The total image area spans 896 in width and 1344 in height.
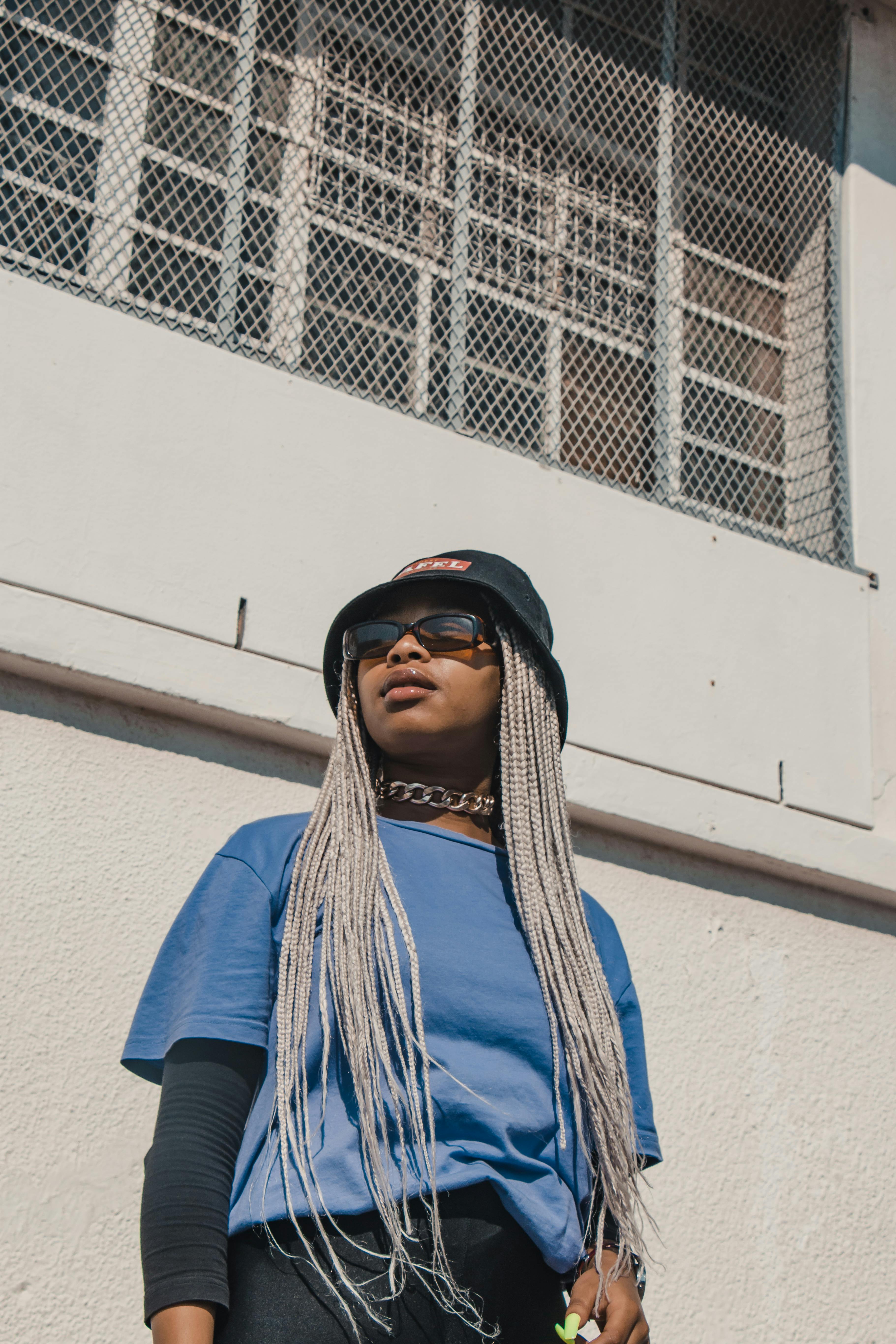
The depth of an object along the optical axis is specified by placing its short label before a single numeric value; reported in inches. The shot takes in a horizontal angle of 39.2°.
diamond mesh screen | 144.1
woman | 64.1
